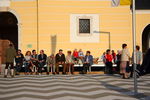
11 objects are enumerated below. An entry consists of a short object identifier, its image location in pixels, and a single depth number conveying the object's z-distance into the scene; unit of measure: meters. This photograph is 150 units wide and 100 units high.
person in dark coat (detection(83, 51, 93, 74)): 16.09
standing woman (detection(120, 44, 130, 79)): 12.66
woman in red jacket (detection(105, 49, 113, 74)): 15.74
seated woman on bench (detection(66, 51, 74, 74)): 15.95
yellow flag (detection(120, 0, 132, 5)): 9.18
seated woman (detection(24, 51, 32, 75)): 15.82
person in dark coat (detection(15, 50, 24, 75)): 15.55
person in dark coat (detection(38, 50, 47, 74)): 15.78
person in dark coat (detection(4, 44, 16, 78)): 14.23
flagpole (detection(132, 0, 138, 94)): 8.92
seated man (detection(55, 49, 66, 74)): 15.89
